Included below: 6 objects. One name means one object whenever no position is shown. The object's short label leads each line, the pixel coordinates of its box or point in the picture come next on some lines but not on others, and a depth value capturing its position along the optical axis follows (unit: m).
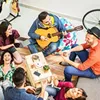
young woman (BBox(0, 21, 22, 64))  3.85
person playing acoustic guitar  4.06
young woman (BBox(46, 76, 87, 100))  2.94
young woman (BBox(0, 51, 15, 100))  3.51
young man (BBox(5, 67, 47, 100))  2.79
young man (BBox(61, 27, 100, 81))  3.46
